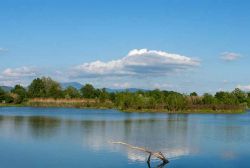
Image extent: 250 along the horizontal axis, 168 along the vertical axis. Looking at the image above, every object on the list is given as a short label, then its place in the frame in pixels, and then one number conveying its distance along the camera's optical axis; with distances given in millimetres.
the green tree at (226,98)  98250
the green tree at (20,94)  126544
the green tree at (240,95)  128875
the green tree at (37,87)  132675
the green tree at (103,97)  117125
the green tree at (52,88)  128500
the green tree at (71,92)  130575
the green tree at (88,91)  135625
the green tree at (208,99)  96688
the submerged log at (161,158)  23000
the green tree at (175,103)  89312
